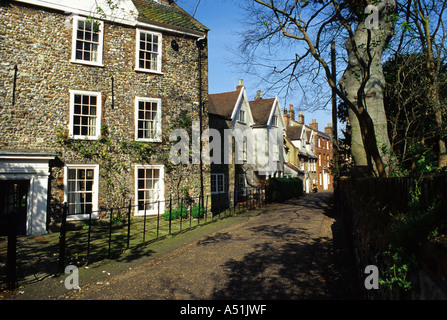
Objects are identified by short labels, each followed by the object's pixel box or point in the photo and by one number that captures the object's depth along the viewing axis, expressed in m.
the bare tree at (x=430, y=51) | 9.17
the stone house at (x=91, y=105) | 12.20
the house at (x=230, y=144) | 21.80
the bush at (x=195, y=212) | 15.37
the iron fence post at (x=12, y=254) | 5.80
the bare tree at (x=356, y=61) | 7.48
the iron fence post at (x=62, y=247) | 6.97
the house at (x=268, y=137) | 27.55
